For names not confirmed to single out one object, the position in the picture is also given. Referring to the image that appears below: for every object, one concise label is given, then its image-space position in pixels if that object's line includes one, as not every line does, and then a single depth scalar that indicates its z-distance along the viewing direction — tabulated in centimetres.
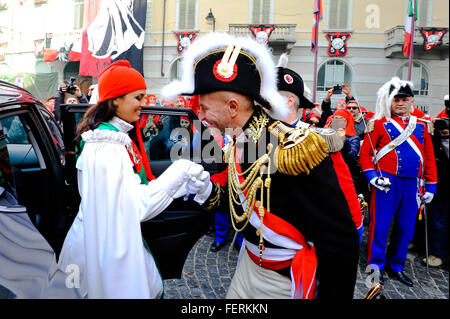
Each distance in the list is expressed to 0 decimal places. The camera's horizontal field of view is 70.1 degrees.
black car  236
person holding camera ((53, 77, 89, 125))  520
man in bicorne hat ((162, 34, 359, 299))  118
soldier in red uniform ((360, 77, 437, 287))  364
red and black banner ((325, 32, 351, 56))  1076
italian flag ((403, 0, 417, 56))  699
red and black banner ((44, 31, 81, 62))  777
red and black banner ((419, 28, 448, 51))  904
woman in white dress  160
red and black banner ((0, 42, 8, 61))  848
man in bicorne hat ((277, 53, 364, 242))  230
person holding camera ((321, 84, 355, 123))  505
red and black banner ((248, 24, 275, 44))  846
